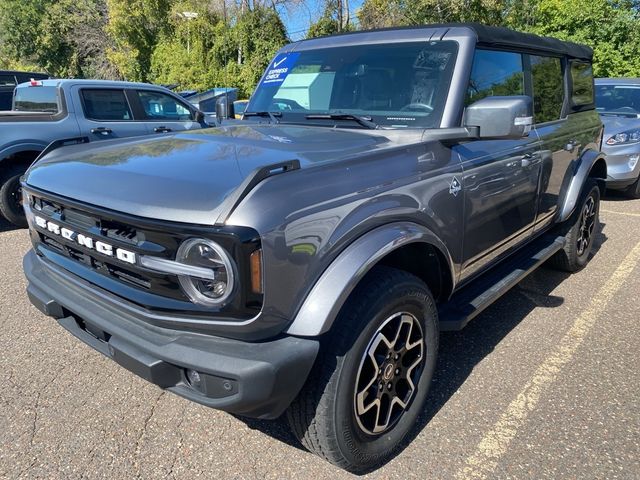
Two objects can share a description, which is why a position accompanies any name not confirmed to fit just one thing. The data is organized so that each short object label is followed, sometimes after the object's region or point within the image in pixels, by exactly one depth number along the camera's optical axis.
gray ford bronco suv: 1.81
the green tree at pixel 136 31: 25.00
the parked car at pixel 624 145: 7.36
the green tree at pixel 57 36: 30.05
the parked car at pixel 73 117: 5.99
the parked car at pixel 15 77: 11.24
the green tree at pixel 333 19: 19.52
